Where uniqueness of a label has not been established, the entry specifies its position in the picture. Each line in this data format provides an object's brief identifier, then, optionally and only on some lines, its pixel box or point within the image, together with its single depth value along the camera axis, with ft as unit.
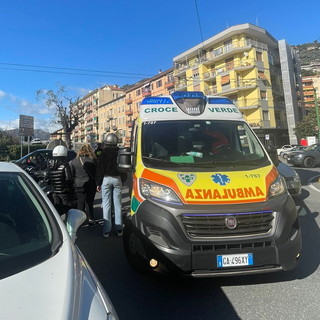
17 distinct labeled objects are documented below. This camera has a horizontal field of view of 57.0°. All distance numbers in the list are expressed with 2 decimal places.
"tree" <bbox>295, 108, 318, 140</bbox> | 156.15
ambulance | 9.87
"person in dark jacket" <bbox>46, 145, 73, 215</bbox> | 18.44
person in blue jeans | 17.89
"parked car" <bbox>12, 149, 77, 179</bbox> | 34.84
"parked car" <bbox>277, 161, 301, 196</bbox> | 26.57
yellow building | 153.28
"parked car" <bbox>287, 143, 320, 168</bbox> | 61.93
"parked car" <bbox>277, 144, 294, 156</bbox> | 145.02
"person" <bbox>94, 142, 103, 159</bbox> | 29.66
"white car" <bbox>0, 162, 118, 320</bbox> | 4.62
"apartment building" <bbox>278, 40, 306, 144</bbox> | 170.30
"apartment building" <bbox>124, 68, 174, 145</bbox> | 204.74
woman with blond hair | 20.18
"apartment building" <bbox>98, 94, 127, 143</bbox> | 278.87
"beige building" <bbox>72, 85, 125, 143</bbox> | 331.16
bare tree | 165.33
